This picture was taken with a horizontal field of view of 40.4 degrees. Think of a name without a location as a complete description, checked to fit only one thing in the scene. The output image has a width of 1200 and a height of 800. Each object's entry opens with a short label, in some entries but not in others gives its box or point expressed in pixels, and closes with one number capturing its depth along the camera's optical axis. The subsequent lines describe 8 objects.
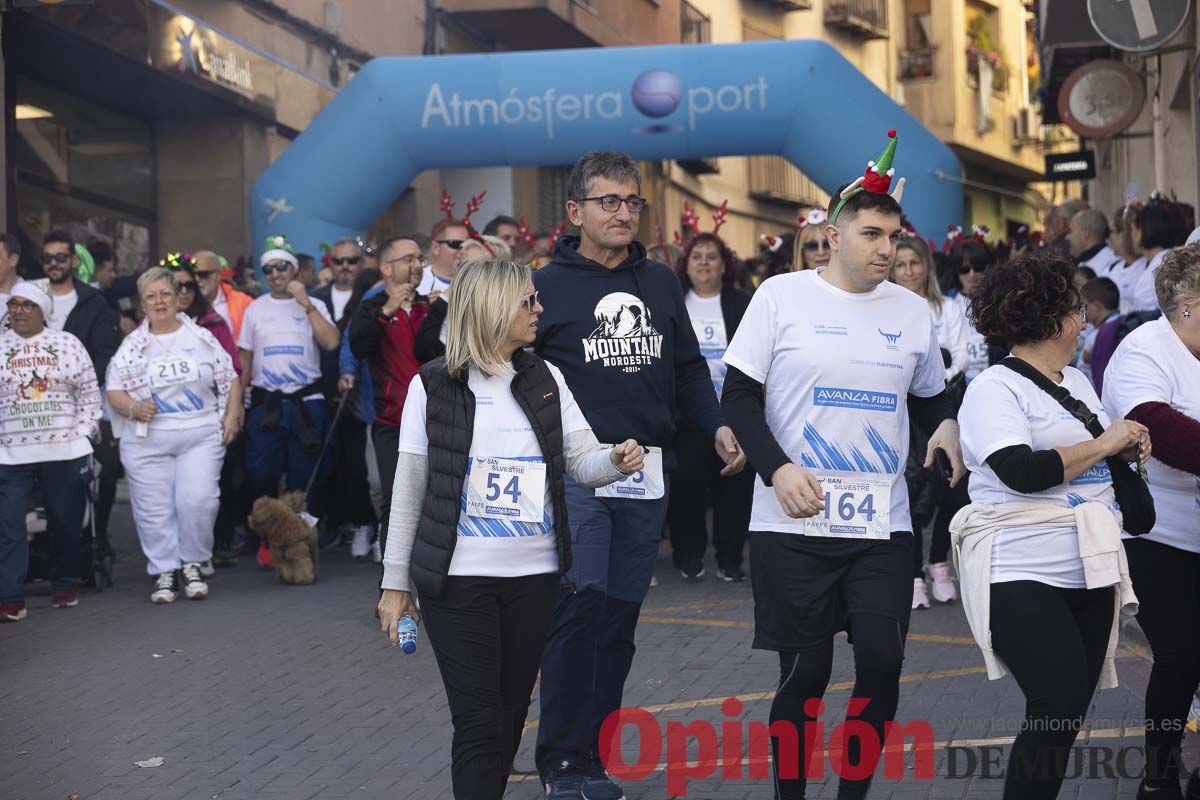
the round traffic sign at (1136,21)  12.31
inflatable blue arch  14.88
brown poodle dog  10.30
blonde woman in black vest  4.58
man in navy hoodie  5.41
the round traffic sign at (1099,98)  17.42
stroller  10.12
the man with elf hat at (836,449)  4.79
